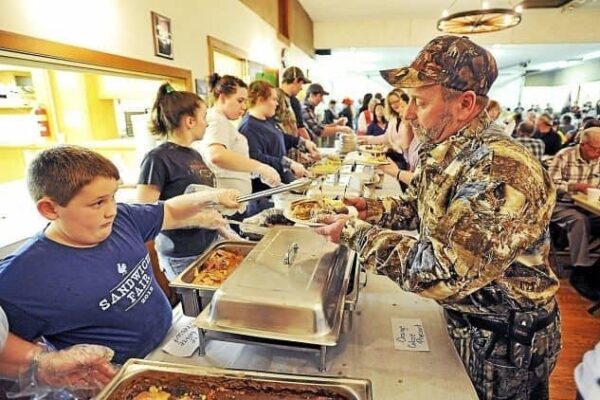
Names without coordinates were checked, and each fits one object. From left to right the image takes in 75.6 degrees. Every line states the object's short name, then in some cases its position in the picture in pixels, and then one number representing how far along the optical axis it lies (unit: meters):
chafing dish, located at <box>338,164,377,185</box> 2.27
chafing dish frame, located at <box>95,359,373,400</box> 0.69
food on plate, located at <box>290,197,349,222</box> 1.18
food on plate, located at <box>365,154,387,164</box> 2.78
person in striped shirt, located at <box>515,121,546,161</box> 4.36
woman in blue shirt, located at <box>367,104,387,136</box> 5.10
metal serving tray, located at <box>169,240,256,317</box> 0.94
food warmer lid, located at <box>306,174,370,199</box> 1.78
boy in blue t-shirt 0.79
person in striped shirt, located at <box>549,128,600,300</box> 2.95
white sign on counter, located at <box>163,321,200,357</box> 0.90
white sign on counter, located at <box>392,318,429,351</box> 0.92
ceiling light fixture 3.62
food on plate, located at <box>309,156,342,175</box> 2.40
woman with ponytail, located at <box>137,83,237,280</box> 1.45
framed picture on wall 2.22
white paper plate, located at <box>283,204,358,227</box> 0.99
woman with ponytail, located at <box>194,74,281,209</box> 1.94
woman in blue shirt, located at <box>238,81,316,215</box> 2.33
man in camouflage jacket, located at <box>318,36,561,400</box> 0.75
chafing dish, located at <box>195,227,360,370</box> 0.78
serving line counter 0.79
